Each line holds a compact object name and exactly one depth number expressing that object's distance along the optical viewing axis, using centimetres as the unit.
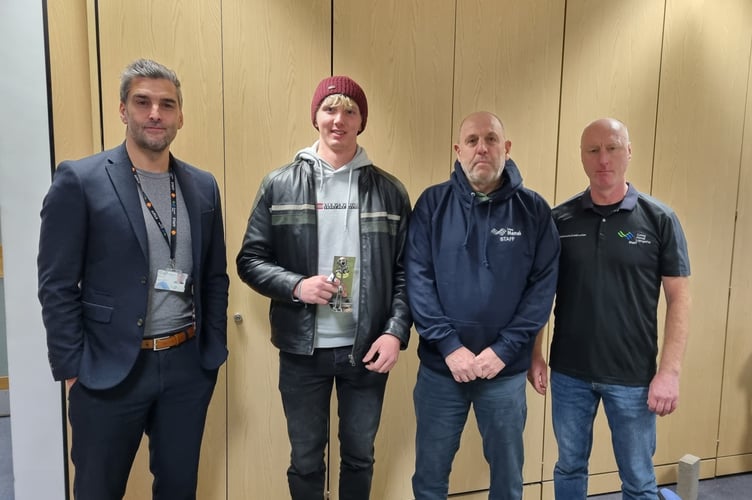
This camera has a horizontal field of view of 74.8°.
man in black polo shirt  184
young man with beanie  176
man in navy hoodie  177
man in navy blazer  145
